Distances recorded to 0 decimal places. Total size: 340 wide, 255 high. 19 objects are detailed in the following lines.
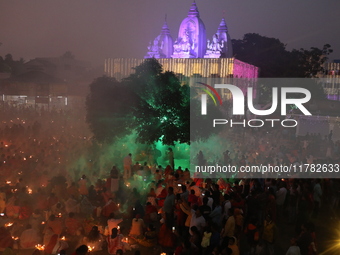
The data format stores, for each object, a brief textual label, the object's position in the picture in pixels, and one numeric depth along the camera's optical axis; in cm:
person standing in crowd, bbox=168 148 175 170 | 1457
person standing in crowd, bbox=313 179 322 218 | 952
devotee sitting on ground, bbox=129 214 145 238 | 782
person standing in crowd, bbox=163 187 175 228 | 810
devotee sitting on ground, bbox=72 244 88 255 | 571
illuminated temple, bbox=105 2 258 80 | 3631
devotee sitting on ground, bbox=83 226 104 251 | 723
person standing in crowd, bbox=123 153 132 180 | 1261
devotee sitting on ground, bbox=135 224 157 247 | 771
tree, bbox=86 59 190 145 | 1572
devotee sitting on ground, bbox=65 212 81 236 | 781
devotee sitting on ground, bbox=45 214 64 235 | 752
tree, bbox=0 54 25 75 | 4645
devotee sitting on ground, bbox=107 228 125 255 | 721
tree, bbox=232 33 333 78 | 4647
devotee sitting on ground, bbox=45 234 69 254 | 686
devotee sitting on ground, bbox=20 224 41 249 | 734
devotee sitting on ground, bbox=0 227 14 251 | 696
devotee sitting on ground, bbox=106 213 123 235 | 770
